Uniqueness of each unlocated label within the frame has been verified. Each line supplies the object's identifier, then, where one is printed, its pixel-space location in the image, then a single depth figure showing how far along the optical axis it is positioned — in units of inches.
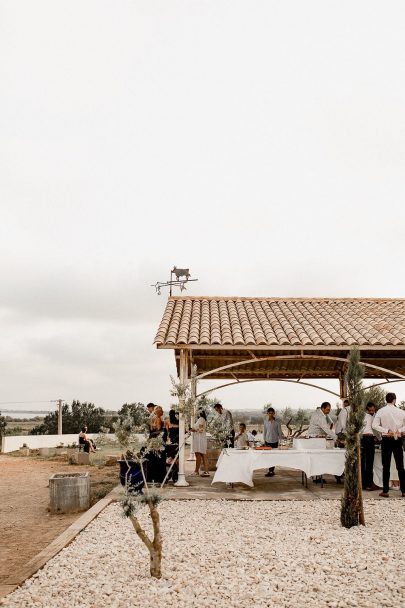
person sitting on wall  869.8
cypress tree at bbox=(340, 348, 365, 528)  273.3
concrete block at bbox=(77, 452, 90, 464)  752.3
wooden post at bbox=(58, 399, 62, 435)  1317.7
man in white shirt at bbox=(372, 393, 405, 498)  369.1
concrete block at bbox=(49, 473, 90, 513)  366.3
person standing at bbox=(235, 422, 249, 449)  512.1
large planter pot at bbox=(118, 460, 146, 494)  372.2
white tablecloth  389.4
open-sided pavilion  445.1
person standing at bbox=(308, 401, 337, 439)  464.8
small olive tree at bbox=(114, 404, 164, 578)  184.2
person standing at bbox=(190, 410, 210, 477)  468.4
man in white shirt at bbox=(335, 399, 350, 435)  462.8
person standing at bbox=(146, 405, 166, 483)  411.5
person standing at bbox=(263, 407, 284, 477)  525.3
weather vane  754.8
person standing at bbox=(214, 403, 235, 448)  490.0
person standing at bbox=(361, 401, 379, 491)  410.6
